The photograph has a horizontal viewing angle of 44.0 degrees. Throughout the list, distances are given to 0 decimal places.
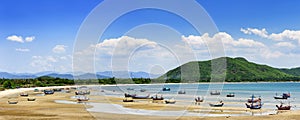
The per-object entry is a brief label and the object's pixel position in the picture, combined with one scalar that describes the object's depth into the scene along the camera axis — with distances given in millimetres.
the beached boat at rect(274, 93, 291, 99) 55681
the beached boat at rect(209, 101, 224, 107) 38906
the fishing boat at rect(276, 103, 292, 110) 35844
